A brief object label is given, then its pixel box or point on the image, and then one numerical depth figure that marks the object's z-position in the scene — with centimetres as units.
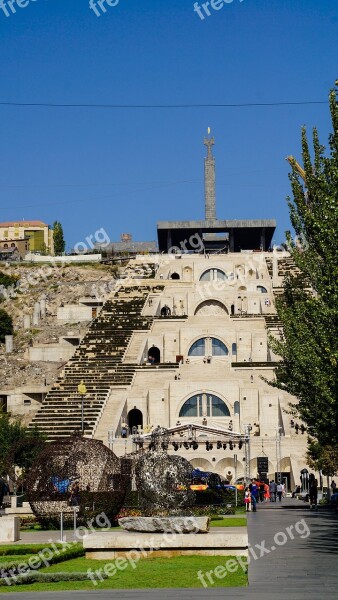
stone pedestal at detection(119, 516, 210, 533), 2147
